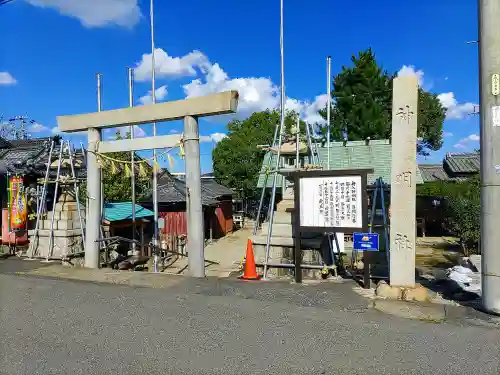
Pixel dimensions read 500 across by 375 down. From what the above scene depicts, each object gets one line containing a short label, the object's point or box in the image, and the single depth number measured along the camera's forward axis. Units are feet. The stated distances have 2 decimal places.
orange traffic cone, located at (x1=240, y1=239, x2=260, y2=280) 27.66
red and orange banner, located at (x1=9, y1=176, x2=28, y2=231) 38.89
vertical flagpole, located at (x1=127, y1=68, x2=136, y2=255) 49.42
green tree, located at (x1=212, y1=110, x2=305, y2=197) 121.08
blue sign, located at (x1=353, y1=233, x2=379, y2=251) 23.48
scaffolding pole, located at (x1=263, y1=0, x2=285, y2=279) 28.12
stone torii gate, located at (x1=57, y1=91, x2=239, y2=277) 29.35
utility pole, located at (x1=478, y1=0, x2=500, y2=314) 18.89
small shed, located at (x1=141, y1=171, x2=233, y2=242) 77.61
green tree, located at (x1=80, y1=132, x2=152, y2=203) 65.05
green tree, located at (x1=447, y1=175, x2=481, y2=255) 51.01
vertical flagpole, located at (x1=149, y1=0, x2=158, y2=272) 35.34
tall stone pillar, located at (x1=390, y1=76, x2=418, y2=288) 22.16
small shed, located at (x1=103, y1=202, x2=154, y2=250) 51.50
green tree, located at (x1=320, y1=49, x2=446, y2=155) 98.22
